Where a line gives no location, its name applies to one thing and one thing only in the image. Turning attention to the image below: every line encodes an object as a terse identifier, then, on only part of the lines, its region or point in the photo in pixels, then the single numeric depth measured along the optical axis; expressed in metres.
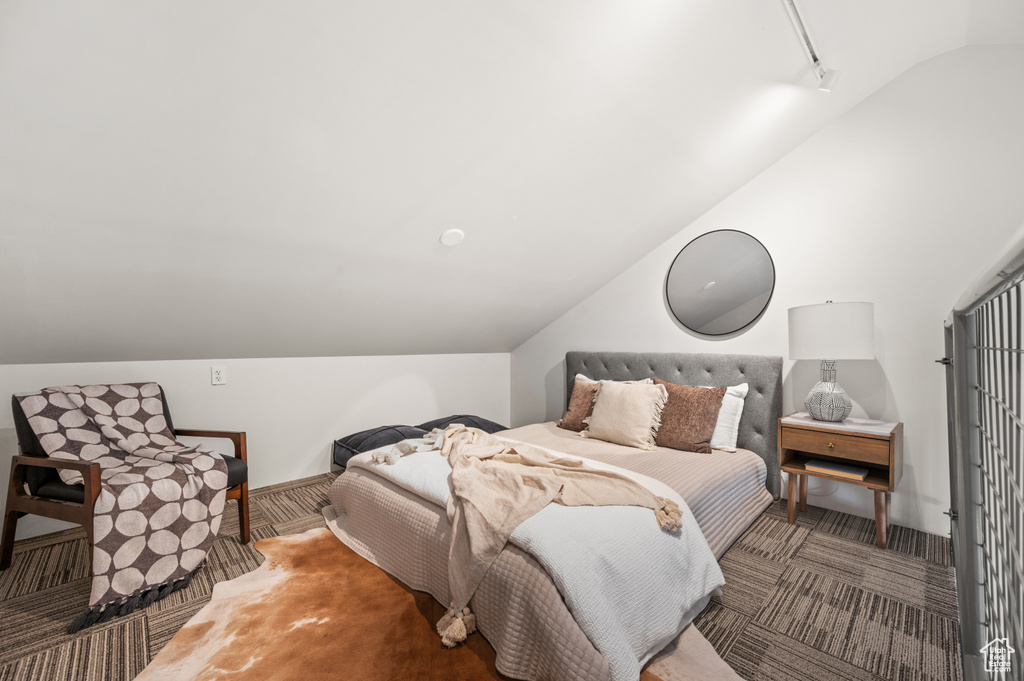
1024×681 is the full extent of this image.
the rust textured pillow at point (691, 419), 2.81
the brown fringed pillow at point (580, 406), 3.38
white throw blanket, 1.41
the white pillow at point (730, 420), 2.90
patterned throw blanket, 1.91
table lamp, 2.41
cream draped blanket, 1.67
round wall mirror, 3.14
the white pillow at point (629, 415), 2.91
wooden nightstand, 2.32
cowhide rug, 1.54
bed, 1.44
